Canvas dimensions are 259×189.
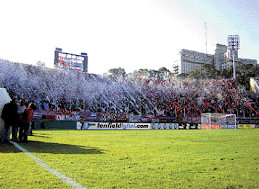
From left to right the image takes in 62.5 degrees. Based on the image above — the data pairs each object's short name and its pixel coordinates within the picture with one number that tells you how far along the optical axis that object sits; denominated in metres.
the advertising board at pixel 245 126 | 42.81
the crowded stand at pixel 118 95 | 42.47
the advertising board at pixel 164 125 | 36.17
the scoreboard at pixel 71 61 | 59.53
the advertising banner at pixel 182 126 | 37.69
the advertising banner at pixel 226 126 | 38.97
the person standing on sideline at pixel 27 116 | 8.91
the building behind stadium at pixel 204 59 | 160.75
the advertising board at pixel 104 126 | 30.34
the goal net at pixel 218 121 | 38.97
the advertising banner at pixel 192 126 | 38.61
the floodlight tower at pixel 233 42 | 73.25
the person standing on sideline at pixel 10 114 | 8.48
